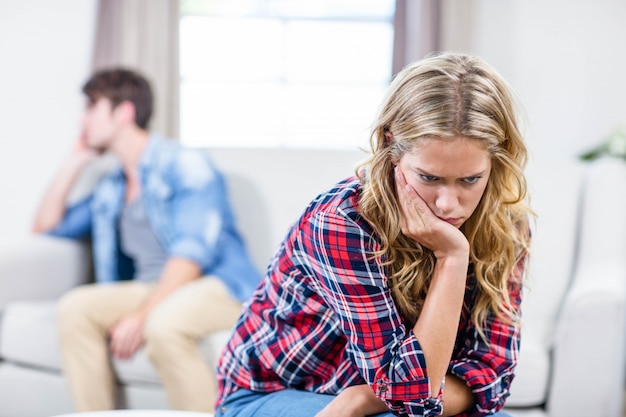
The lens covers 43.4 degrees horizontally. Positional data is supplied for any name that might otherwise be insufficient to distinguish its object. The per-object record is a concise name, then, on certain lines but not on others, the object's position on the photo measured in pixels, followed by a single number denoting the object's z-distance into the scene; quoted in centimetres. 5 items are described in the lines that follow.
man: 194
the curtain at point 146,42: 370
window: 418
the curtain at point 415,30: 380
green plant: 291
